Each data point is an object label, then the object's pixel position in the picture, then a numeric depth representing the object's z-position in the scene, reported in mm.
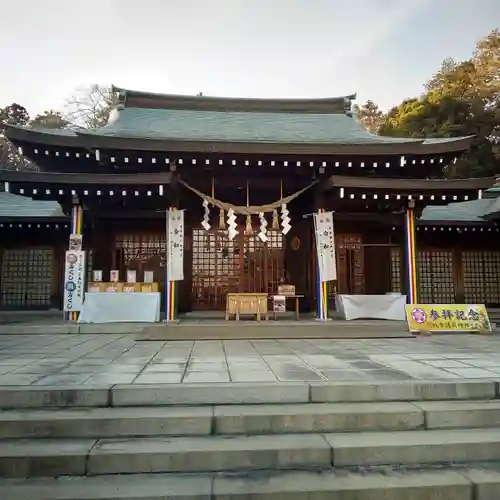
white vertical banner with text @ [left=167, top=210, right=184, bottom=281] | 8492
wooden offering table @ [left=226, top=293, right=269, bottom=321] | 8664
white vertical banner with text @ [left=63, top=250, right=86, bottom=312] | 8562
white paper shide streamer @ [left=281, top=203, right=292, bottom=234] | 8781
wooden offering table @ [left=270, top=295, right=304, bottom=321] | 9062
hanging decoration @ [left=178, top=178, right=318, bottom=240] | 8727
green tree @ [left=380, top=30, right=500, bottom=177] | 21281
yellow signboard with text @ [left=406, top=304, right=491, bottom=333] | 8008
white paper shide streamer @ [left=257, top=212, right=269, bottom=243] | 8977
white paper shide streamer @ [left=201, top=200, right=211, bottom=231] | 8873
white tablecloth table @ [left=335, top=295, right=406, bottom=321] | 9070
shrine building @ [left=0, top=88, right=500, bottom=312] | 8555
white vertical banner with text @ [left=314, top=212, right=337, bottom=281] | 8789
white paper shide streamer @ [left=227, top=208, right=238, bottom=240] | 8719
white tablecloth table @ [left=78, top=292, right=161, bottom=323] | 8438
